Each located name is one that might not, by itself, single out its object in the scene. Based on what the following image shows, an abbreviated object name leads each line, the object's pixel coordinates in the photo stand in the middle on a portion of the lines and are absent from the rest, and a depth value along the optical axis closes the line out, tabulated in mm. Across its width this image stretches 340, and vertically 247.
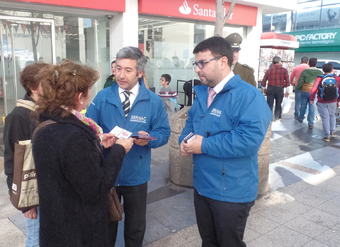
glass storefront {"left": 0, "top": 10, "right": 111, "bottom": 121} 7492
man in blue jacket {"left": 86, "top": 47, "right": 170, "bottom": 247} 2594
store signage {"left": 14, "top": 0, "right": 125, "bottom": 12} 7016
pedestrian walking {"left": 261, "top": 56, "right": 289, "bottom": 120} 9312
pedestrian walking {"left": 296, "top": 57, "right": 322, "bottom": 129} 9164
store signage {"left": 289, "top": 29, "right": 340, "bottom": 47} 25500
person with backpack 7523
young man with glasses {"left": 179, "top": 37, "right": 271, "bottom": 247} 2096
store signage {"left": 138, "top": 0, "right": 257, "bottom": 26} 8630
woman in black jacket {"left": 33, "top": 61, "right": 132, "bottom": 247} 1659
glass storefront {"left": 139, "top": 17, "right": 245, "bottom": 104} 9867
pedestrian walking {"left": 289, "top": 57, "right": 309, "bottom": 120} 9605
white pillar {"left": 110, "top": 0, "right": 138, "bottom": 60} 8273
